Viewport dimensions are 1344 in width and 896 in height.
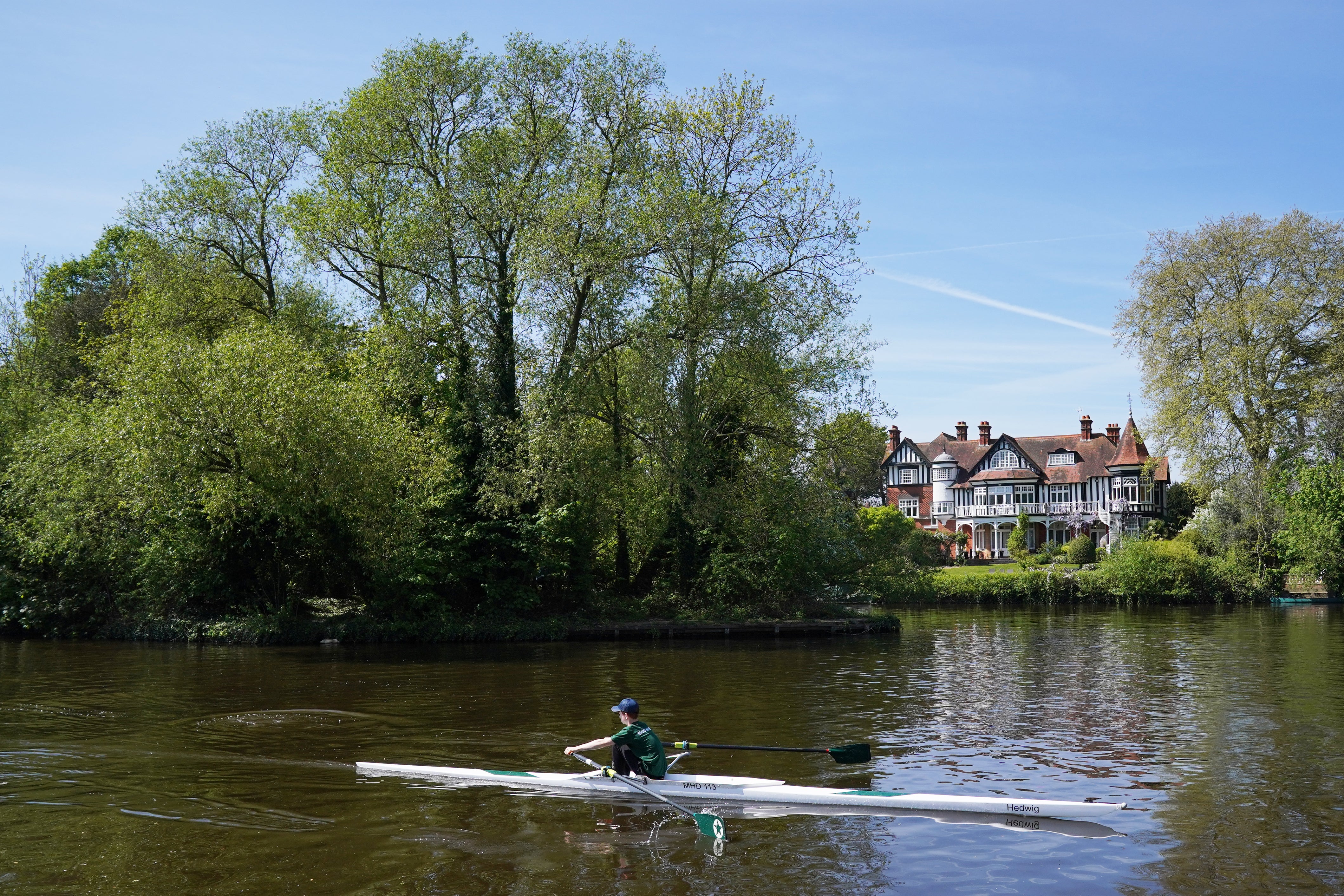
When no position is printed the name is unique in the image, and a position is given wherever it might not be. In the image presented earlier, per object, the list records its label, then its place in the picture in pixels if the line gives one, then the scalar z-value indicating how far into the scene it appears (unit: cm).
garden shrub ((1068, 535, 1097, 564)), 6806
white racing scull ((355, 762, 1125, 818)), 1149
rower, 1277
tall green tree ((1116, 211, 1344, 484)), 4647
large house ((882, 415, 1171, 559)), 8250
